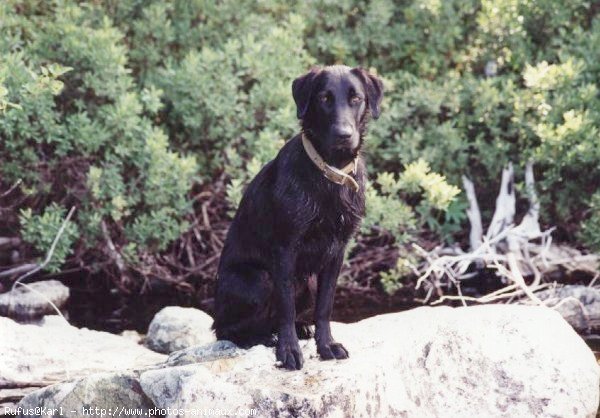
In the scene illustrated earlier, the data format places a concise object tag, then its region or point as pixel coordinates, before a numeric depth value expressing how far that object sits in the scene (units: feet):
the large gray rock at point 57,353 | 21.30
